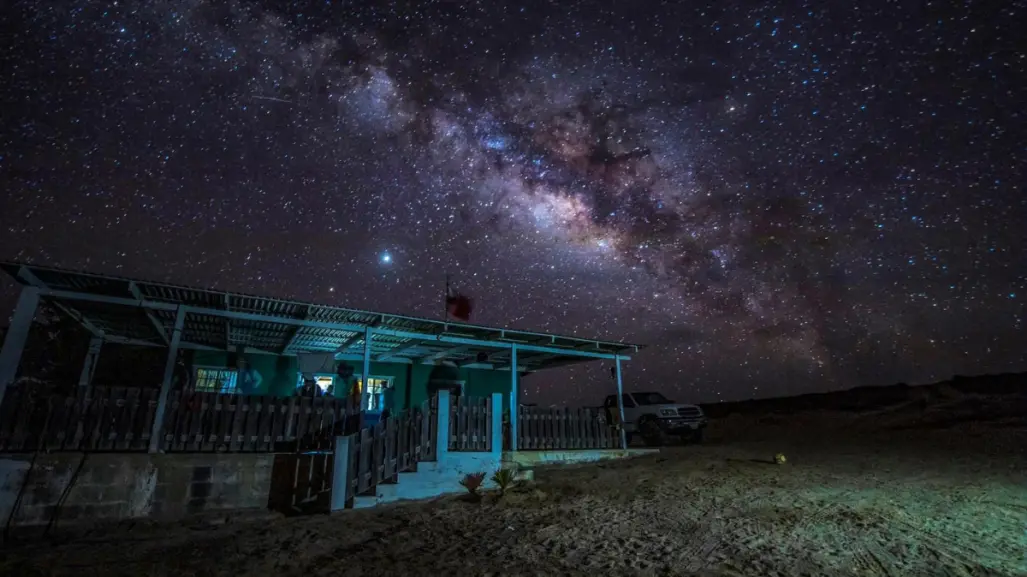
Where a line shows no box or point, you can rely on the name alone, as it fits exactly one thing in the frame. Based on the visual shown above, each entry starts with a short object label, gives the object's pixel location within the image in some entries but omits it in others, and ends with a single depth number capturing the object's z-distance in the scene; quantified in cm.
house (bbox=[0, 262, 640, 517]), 846
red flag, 2241
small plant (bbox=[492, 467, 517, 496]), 965
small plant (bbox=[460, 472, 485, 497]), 930
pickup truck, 1778
